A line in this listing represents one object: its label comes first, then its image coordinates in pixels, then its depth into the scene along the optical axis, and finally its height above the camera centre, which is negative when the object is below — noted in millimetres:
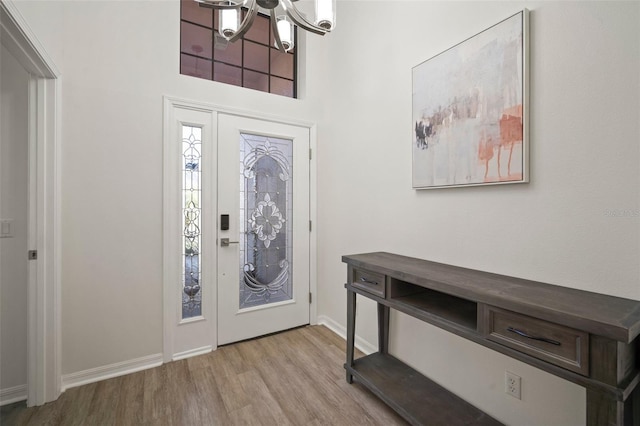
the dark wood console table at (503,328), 901 -475
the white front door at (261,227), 2506 -145
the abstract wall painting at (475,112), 1397 +580
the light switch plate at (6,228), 1760 -104
